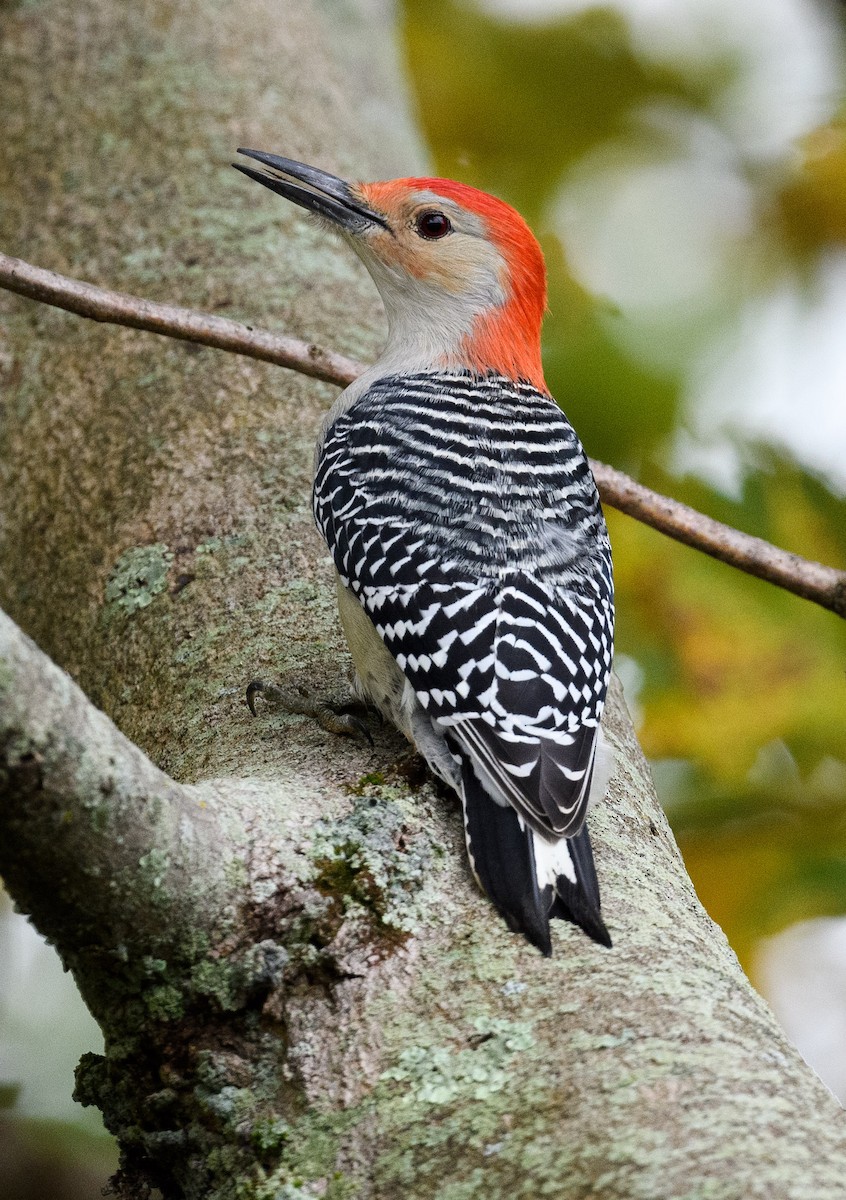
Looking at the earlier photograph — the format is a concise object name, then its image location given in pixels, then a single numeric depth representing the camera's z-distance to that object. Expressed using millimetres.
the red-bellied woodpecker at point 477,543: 5624
